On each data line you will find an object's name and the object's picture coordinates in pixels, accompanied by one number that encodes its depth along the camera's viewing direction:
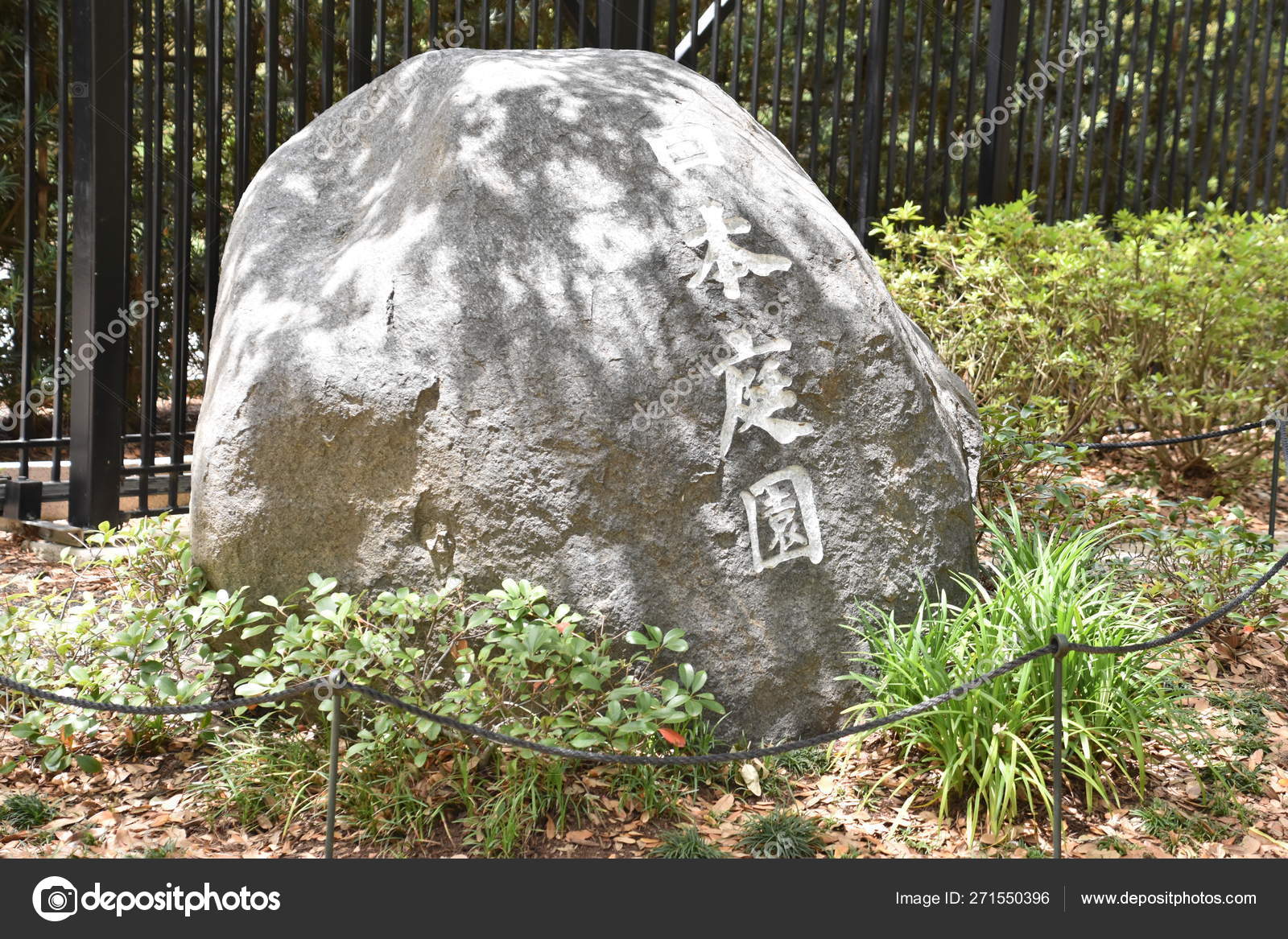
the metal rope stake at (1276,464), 4.76
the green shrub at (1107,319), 5.98
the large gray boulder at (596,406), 3.20
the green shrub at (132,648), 3.18
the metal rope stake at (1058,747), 2.70
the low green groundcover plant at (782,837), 2.93
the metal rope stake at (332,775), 2.50
